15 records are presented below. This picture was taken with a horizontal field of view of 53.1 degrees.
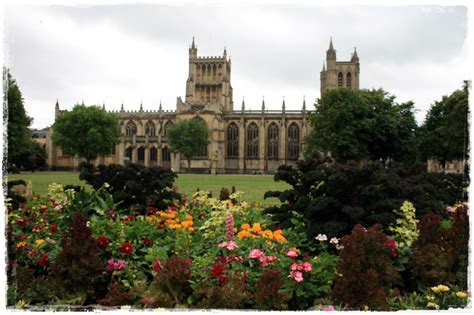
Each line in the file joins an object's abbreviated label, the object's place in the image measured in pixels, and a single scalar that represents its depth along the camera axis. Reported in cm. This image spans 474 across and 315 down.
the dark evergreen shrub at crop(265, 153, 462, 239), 717
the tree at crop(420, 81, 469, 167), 3378
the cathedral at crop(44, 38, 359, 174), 8319
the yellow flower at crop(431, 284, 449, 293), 486
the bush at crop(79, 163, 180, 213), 992
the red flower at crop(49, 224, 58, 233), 709
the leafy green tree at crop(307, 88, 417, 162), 4056
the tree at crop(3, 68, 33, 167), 3155
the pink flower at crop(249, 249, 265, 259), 554
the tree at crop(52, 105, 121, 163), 6316
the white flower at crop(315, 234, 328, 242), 643
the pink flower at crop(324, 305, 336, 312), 445
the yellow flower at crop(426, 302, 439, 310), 489
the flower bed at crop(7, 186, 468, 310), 494
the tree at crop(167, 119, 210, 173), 7344
